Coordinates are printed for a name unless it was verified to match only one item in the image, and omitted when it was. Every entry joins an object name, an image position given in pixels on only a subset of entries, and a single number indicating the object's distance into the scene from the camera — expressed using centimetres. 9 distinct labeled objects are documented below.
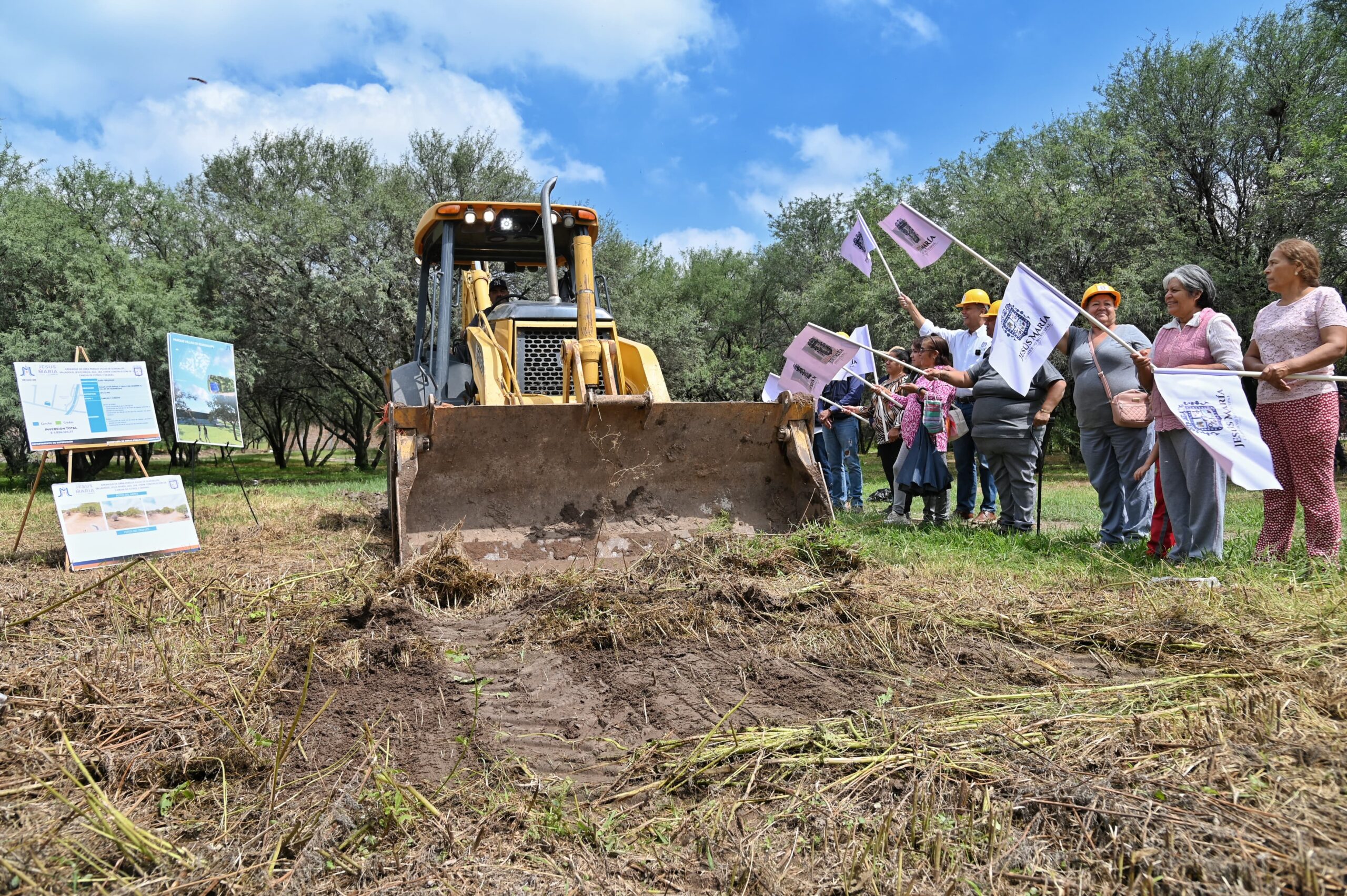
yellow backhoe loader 536
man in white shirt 709
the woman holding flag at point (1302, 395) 446
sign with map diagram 639
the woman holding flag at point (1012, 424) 643
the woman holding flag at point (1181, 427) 483
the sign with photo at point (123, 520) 605
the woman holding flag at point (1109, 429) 568
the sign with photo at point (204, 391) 749
